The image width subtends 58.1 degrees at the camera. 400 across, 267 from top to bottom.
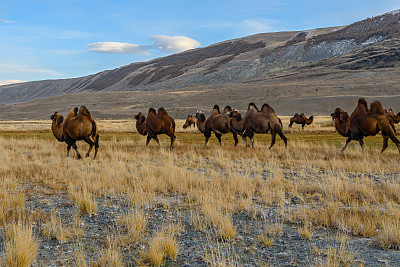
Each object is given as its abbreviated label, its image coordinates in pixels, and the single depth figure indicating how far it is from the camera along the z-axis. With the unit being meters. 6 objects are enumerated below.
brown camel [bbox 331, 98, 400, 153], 12.13
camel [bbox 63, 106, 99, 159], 12.28
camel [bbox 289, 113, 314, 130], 32.06
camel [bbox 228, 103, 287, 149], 14.74
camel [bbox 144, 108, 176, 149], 15.80
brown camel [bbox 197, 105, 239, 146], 16.77
